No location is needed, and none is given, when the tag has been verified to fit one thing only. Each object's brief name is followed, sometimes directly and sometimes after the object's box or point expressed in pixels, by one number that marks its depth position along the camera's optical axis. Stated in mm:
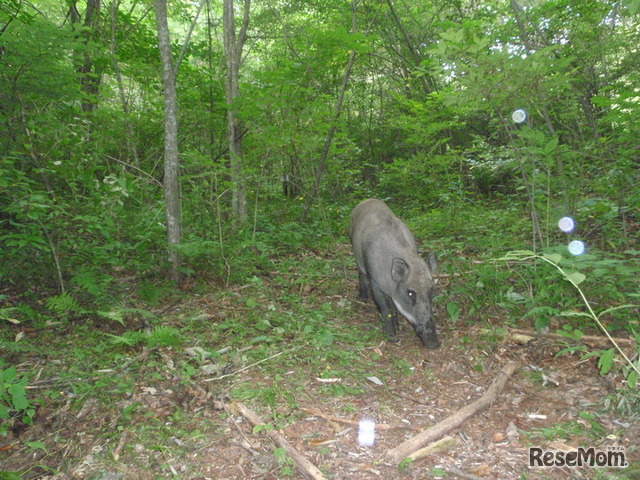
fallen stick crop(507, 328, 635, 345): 4073
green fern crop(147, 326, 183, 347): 4328
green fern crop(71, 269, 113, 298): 5031
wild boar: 5035
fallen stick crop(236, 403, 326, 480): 2918
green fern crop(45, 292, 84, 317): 4668
